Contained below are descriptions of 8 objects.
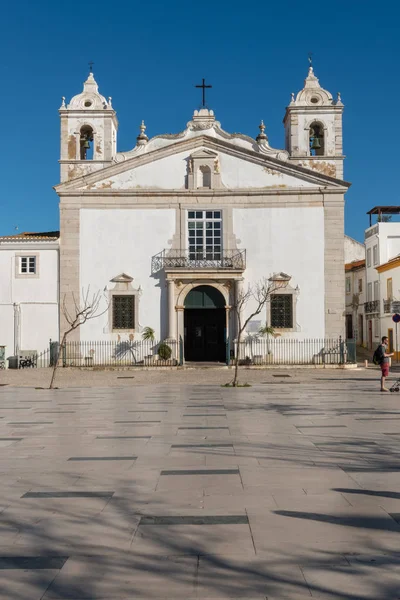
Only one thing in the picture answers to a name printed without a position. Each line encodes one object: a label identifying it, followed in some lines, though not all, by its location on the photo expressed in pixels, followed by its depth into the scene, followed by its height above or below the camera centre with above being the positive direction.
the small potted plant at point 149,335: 32.72 -0.02
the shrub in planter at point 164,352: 31.72 -0.77
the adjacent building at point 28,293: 33.06 +1.94
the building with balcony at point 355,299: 51.62 +2.45
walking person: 19.55 -0.74
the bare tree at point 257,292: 32.47 +1.89
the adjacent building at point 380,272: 43.44 +3.83
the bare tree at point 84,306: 32.72 +1.32
